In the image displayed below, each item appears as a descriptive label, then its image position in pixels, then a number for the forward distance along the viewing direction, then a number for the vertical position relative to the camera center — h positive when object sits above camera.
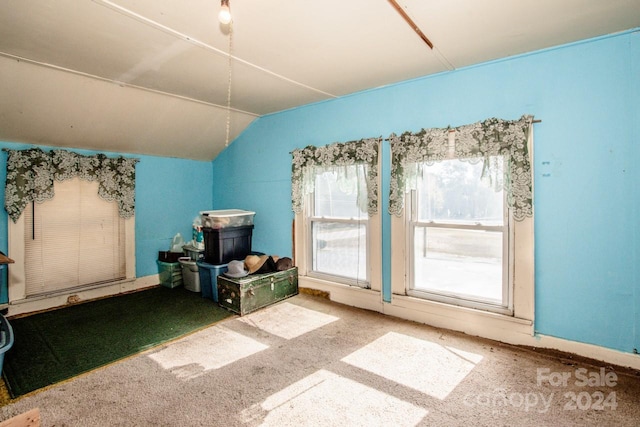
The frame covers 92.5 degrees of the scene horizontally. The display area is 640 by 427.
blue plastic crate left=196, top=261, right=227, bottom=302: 3.94 -0.86
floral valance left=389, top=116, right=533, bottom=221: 2.60 +0.54
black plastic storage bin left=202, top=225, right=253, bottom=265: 4.05 -0.44
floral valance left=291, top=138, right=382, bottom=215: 3.47 +0.59
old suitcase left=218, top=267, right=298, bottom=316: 3.49 -0.95
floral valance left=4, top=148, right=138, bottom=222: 3.51 +0.49
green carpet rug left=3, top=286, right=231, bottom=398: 2.40 -1.20
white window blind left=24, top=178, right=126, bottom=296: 3.74 -0.37
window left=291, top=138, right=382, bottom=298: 3.53 -0.11
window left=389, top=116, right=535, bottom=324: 2.65 -0.14
